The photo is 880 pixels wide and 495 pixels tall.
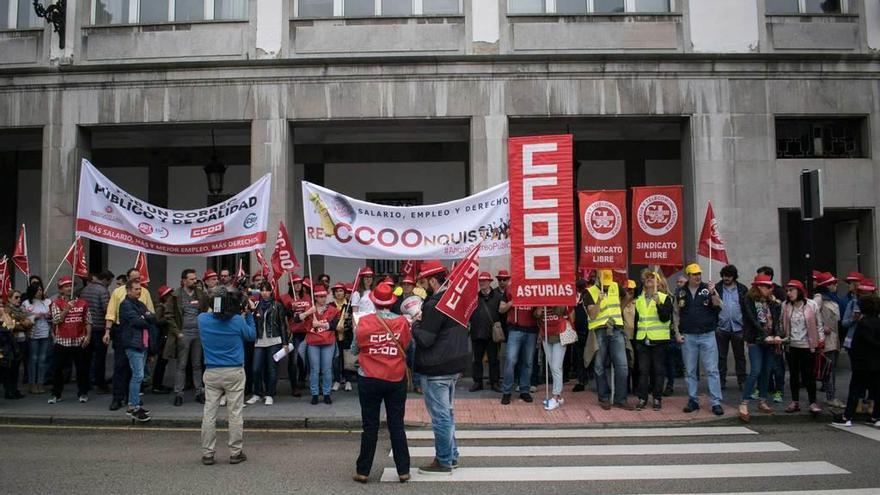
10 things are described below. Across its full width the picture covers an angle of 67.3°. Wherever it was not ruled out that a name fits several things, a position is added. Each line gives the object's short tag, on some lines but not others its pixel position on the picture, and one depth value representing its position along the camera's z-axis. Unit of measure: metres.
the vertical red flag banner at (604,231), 10.98
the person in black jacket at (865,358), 8.75
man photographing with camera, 7.35
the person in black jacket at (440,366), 6.61
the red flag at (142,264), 11.77
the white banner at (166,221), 11.41
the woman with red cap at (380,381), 6.41
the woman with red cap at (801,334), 9.59
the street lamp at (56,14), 14.21
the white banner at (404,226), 11.02
